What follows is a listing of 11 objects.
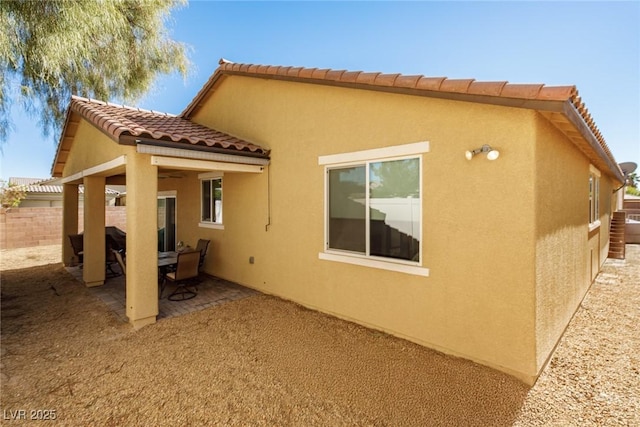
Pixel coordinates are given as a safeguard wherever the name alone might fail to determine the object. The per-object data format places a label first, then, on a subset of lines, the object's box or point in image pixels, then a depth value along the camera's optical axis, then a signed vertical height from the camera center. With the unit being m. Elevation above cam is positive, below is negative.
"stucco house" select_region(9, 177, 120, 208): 27.61 +1.42
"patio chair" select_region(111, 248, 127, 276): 8.12 -1.32
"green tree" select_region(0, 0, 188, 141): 7.46 +5.28
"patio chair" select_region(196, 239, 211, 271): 9.95 -1.25
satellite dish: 16.42 +2.56
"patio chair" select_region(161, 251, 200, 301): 8.27 -1.73
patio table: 8.79 -1.51
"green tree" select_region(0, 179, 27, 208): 21.67 +1.20
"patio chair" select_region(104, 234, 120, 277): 11.58 -1.71
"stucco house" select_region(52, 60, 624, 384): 4.71 +0.32
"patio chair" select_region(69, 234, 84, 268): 11.70 -1.30
